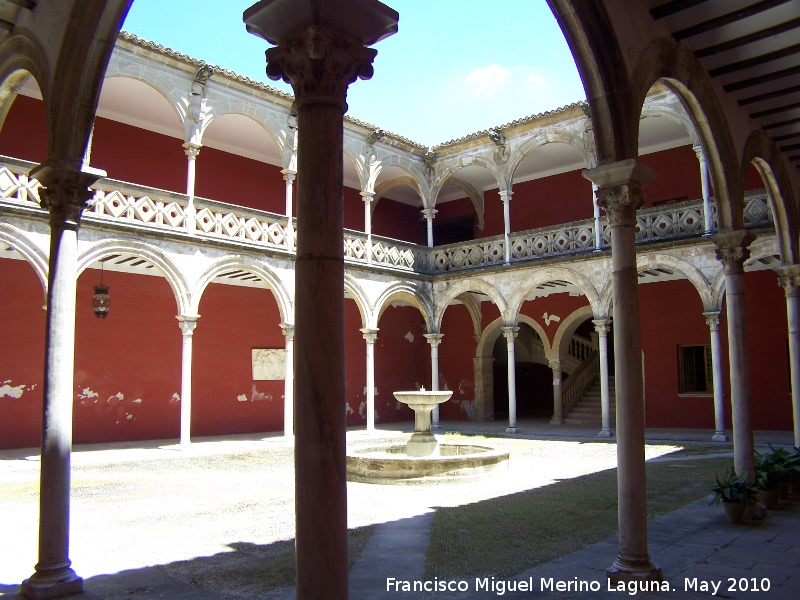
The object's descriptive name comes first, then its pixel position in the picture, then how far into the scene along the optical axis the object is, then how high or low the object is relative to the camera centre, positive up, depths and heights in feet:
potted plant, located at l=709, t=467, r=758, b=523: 19.66 -4.12
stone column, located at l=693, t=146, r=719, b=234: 46.47 +11.01
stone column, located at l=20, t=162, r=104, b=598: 14.12 -0.24
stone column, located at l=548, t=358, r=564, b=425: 60.23 -3.94
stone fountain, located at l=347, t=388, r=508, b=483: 30.27 -4.86
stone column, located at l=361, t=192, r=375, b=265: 56.54 +12.78
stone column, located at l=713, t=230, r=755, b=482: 21.29 +0.46
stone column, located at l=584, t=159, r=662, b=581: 14.07 -0.09
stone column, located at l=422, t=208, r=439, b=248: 62.39 +13.92
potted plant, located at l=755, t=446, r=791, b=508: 21.90 -3.93
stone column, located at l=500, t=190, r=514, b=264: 57.39 +12.08
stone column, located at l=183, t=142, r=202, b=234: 44.62 +12.25
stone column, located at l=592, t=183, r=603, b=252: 52.11 +9.85
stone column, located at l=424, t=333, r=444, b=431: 61.26 +0.85
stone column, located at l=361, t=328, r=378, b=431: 54.58 +0.09
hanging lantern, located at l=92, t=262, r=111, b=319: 43.04 +4.24
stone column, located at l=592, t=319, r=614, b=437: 49.53 -1.07
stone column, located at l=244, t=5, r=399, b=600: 8.87 +1.59
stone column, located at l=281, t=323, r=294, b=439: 49.03 -1.29
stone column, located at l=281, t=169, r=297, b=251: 50.47 +12.22
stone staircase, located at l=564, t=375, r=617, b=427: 59.48 -4.66
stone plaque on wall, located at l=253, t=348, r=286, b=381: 58.49 +0.09
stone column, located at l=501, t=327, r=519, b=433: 54.39 -1.83
